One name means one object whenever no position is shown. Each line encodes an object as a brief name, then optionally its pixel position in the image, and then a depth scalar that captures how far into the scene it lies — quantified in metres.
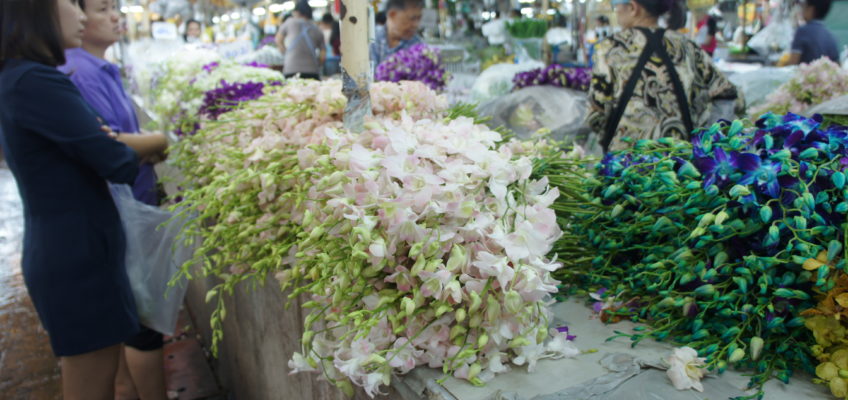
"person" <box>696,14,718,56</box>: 8.53
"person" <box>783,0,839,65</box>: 4.75
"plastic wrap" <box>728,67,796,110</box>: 4.00
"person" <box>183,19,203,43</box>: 12.90
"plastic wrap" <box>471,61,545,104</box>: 4.14
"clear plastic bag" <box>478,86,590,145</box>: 3.40
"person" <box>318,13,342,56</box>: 9.83
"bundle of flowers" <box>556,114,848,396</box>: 1.11
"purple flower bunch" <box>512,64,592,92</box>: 3.57
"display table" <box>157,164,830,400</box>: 1.11
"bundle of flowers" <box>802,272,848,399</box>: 1.04
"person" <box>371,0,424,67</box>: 4.48
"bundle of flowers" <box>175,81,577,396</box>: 1.12
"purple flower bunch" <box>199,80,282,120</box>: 3.22
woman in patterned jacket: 2.62
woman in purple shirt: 2.61
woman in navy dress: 1.97
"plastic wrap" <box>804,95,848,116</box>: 1.77
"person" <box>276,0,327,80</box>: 6.86
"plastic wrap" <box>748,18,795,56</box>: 7.30
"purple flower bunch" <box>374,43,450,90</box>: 4.01
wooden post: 1.81
